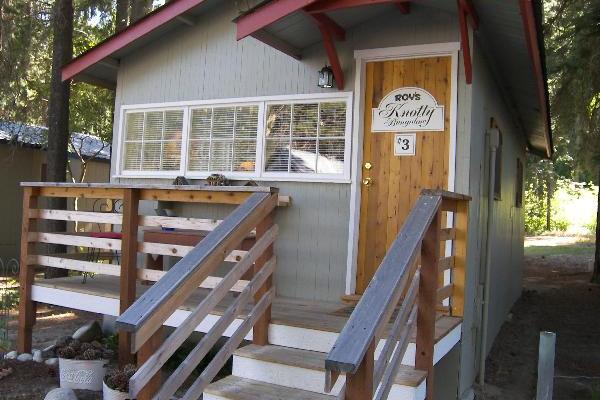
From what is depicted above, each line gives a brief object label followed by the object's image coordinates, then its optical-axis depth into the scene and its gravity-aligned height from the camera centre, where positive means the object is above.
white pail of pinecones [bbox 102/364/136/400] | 4.28 -1.37
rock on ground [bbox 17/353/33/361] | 5.62 -1.55
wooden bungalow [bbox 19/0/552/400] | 3.64 +0.28
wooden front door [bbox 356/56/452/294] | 5.04 +0.43
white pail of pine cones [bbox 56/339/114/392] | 4.93 -1.44
